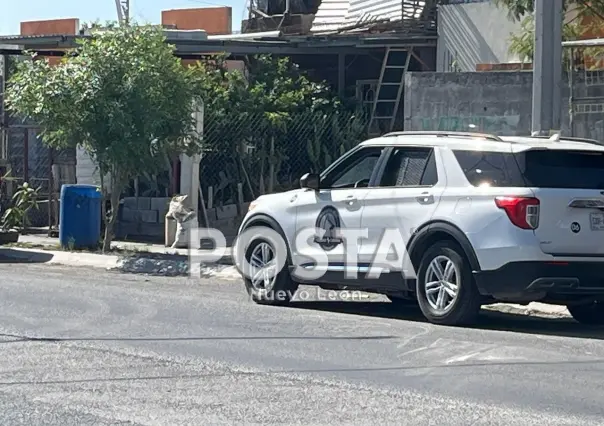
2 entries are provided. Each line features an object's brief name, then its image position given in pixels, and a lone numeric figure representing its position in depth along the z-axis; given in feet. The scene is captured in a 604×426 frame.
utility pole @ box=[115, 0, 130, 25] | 115.34
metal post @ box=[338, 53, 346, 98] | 85.30
